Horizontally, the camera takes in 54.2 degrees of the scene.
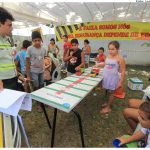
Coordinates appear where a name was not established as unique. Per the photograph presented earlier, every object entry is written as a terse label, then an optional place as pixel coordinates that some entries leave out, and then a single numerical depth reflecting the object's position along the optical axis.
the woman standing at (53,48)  5.72
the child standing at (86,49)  6.38
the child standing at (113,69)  2.48
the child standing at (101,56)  4.93
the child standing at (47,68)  3.14
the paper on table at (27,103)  1.21
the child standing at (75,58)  2.97
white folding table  1.54
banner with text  6.71
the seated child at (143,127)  1.27
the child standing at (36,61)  2.48
